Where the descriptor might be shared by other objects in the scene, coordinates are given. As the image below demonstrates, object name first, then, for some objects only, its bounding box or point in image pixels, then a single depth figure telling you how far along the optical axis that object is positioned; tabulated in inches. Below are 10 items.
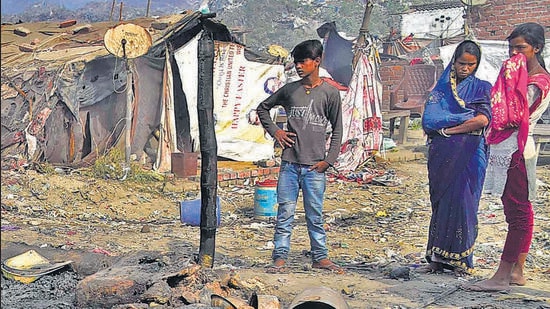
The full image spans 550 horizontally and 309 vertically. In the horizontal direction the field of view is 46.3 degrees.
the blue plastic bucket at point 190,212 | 260.2
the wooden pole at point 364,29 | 417.4
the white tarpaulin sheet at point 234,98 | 425.4
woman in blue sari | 173.5
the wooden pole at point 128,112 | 375.2
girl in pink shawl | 157.6
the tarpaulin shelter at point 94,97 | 370.3
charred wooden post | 159.2
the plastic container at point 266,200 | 286.7
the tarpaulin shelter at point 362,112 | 410.6
